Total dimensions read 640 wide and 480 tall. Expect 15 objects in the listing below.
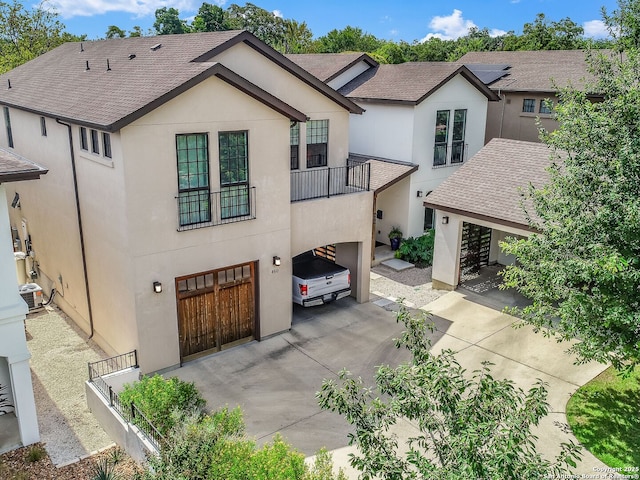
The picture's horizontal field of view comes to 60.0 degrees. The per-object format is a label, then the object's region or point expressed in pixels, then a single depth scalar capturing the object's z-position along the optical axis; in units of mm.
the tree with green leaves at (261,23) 91738
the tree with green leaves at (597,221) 9000
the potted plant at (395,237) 23281
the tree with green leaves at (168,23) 89750
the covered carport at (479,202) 17750
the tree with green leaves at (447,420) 5285
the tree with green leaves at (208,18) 90625
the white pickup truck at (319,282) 16797
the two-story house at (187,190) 12836
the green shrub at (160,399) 10695
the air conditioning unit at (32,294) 17344
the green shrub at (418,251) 22062
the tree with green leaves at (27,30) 39375
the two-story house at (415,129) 22578
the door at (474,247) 20406
